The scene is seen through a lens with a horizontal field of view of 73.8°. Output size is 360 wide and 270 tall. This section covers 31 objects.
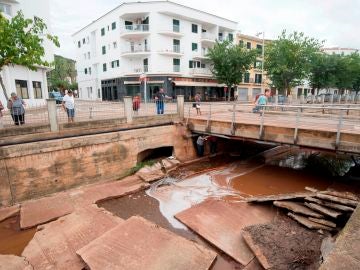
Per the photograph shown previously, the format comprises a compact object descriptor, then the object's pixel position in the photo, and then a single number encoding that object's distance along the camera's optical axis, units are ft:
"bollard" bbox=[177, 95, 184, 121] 45.73
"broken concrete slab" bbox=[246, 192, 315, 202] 25.06
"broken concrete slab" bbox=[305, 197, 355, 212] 21.20
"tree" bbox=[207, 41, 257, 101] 103.40
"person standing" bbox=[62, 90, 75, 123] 35.73
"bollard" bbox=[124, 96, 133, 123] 38.54
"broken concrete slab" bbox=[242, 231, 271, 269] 18.28
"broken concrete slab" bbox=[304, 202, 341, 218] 21.44
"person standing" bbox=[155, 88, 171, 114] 45.96
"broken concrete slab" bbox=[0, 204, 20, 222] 26.94
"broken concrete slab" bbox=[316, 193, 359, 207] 21.40
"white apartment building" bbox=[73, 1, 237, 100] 102.63
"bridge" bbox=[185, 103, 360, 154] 28.84
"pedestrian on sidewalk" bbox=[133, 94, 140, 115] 44.27
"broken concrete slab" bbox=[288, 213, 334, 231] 21.71
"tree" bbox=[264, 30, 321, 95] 84.33
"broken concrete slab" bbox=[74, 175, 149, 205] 30.71
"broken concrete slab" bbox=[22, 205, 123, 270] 19.71
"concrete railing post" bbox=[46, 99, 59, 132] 31.83
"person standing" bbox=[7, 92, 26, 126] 31.83
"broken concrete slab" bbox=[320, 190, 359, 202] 22.67
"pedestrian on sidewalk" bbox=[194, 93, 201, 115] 49.23
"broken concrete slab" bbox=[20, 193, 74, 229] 25.70
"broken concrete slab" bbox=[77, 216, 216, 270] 18.42
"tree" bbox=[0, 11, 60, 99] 27.37
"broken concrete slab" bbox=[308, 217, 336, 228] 21.61
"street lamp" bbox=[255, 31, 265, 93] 100.27
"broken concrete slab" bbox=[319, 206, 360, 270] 8.82
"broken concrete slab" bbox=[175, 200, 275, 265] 21.01
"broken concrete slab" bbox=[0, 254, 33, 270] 19.04
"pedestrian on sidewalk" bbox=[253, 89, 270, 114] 44.24
